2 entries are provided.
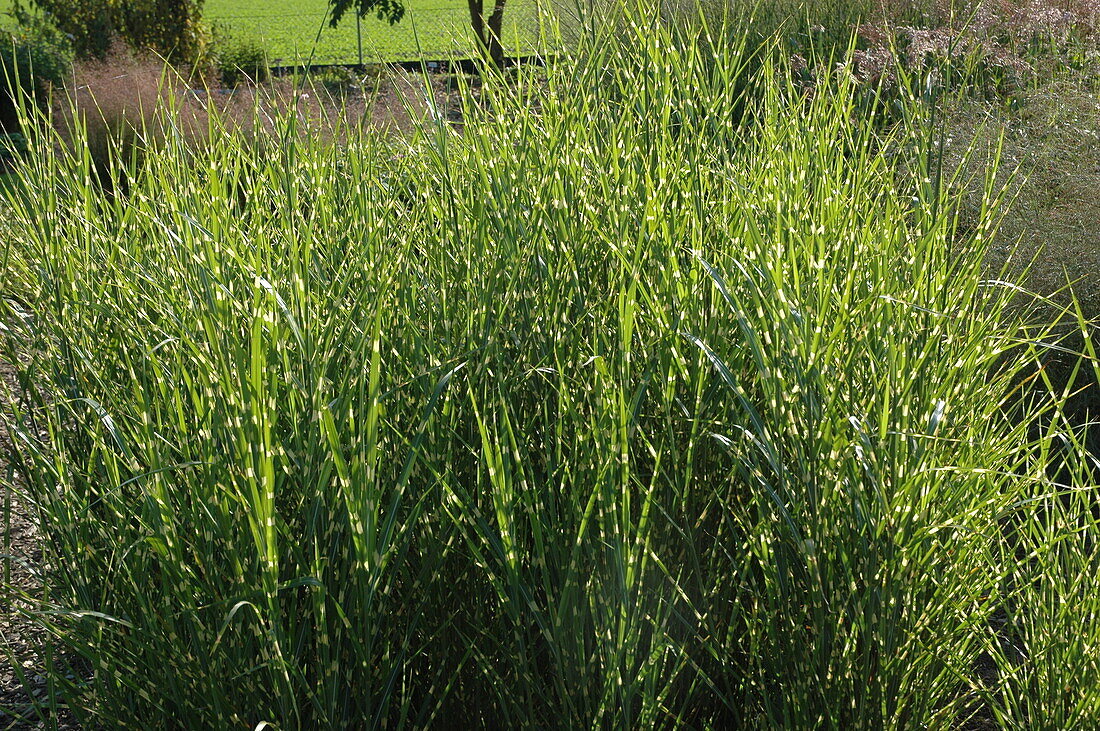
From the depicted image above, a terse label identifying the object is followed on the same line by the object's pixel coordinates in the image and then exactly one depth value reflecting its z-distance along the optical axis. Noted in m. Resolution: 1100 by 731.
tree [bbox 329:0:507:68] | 7.09
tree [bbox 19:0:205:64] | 10.62
